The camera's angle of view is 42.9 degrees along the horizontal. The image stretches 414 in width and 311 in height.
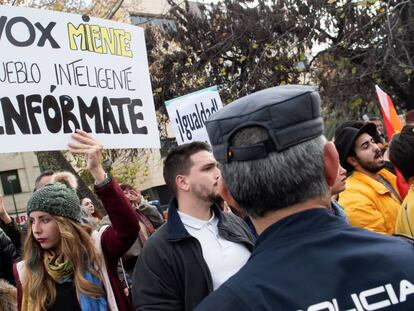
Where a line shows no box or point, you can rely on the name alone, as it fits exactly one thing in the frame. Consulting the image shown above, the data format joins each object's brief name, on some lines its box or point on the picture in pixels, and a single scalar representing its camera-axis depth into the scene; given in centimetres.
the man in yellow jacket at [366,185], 336
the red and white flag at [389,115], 523
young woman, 264
